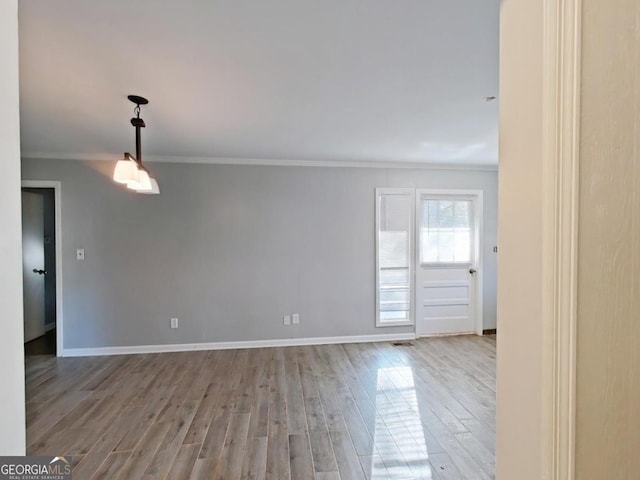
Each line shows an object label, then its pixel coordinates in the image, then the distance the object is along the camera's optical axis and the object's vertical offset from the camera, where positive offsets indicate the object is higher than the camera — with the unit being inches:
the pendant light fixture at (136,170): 79.7 +17.6
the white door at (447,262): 173.3 -15.9
